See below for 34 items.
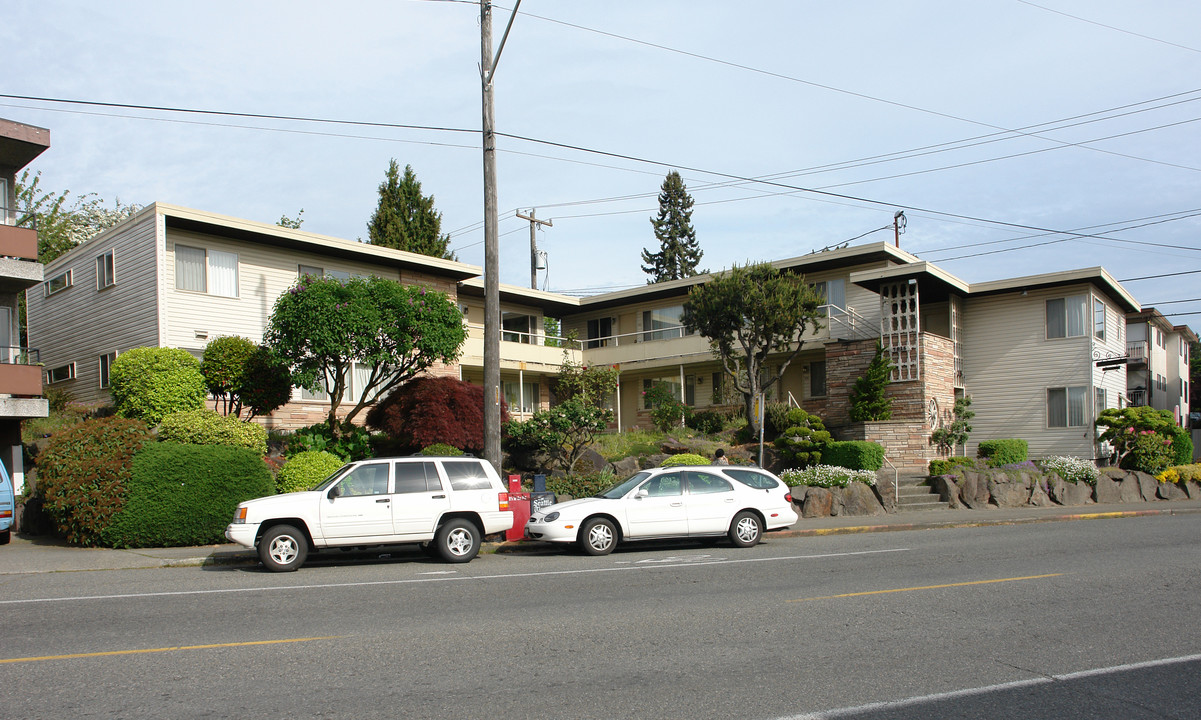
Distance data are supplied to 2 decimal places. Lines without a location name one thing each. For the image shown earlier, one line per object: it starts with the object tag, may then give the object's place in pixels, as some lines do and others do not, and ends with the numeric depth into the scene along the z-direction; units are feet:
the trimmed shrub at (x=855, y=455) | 77.20
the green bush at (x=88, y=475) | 48.49
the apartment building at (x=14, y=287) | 62.85
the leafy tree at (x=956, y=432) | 89.71
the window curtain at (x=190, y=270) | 75.82
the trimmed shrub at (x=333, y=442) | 65.98
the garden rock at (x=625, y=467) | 73.74
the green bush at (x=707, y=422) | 100.53
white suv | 41.09
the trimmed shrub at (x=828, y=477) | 70.79
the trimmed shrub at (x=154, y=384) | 63.98
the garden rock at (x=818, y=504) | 66.44
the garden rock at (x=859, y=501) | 68.08
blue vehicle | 49.70
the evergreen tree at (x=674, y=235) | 202.90
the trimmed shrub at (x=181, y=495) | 48.75
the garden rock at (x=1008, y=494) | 75.56
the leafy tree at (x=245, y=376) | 69.00
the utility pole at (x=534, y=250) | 162.91
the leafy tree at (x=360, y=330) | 64.34
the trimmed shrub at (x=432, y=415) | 65.62
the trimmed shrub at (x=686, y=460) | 67.15
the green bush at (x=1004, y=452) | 86.62
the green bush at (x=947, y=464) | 79.51
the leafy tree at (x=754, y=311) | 85.51
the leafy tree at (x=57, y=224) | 109.29
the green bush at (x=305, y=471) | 57.47
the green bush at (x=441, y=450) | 62.28
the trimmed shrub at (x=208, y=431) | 57.62
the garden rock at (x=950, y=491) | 73.41
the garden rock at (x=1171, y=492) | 84.48
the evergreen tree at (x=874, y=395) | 90.12
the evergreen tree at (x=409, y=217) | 137.69
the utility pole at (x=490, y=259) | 52.54
